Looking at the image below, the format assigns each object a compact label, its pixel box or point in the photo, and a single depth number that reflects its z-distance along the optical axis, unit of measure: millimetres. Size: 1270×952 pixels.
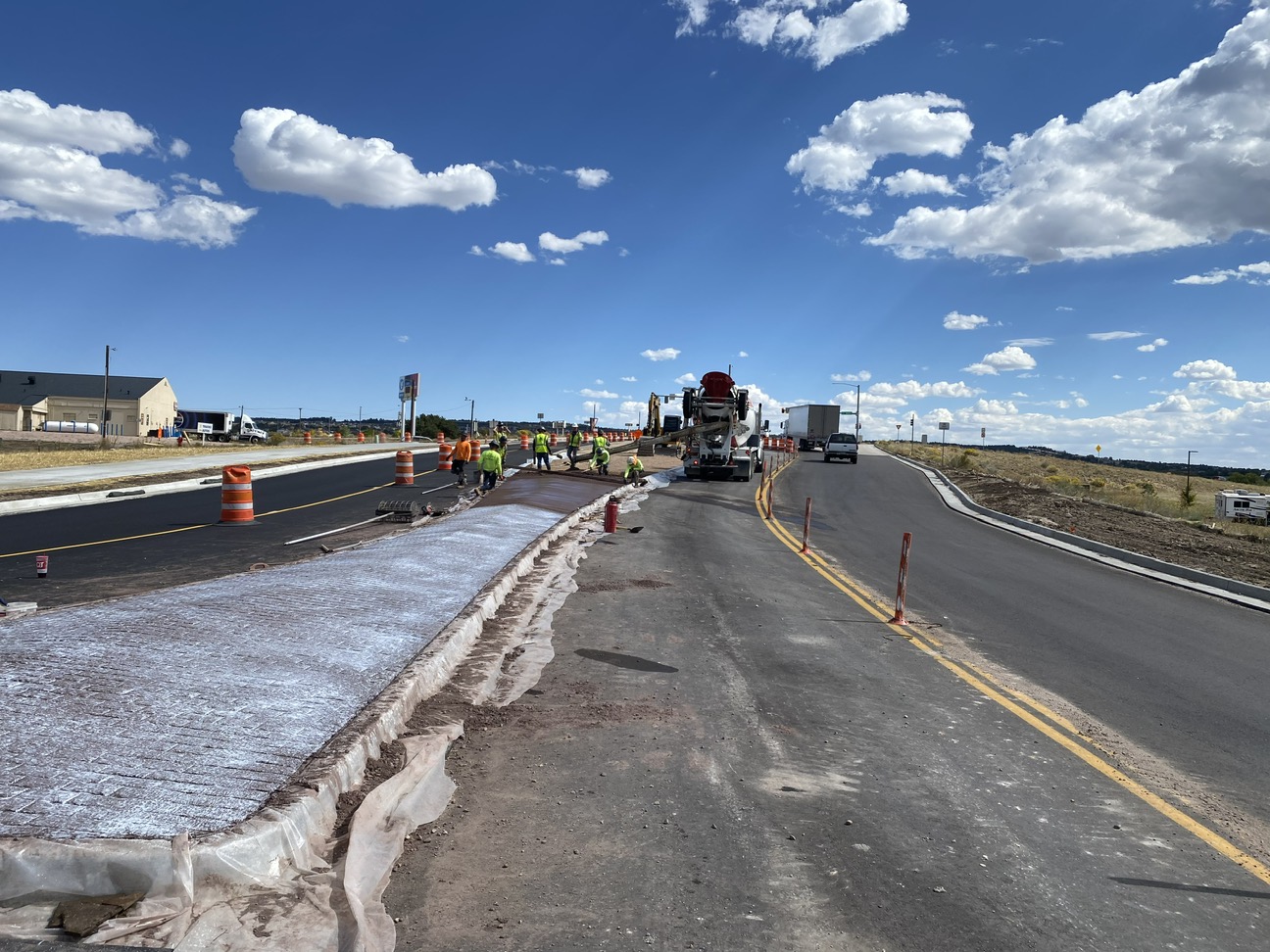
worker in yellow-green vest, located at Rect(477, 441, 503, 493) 23344
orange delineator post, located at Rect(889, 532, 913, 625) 10372
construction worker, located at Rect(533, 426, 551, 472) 29875
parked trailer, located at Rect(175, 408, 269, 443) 72875
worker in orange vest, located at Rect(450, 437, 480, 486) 28756
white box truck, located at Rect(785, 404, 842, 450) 64625
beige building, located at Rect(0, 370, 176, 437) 86312
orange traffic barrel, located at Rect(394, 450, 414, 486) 27172
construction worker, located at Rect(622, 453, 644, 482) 28062
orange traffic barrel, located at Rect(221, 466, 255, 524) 17312
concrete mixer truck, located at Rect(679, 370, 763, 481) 32594
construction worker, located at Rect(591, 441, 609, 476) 31250
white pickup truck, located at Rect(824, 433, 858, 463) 50750
